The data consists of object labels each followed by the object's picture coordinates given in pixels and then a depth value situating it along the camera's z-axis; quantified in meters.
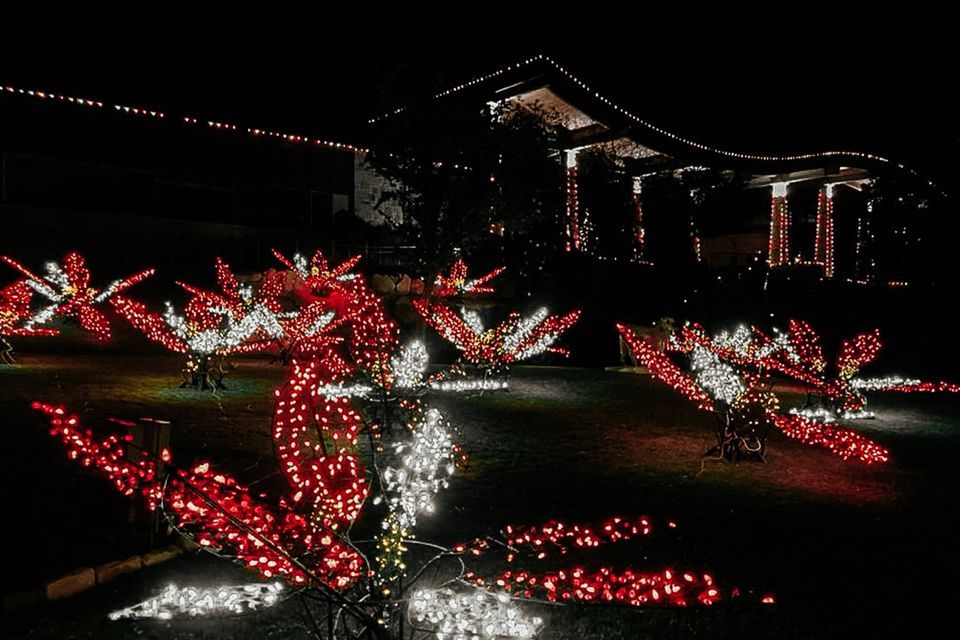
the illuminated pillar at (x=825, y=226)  28.22
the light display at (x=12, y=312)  12.38
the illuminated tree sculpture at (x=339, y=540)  4.06
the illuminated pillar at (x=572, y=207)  23.15
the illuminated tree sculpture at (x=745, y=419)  9.22
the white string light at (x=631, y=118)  19.05
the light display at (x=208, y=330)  11.80
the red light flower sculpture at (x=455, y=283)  18.66
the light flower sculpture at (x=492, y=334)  14.88
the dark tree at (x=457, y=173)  17.17
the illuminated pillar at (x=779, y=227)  27.56
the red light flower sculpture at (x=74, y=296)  15.73
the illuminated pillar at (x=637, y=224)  26.08
